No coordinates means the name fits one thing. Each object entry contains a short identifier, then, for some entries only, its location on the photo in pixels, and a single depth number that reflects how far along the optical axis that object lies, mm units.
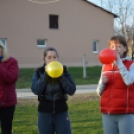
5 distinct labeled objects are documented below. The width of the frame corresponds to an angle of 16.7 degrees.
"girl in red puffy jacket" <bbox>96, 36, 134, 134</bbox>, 5398
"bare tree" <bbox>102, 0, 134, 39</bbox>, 64202
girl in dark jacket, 5619
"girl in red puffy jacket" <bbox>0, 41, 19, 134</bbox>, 6212
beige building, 35275
